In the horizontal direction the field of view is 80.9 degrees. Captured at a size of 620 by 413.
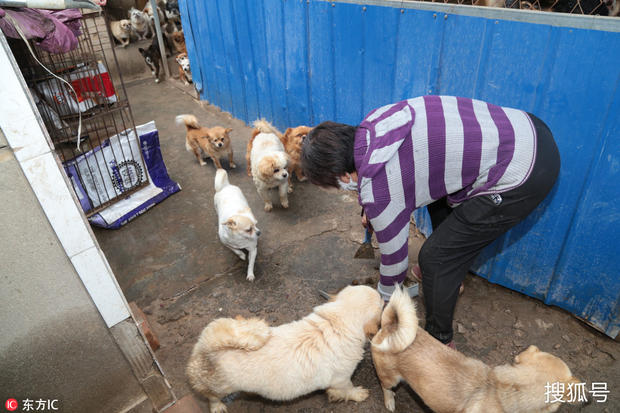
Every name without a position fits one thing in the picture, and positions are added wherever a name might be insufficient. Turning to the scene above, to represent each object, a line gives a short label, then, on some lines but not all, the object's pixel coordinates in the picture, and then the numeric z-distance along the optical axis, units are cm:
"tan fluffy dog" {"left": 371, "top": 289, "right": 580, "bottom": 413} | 173
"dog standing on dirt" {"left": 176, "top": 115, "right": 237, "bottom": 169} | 521
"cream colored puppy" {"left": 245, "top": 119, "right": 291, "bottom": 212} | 412
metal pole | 802
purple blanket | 266
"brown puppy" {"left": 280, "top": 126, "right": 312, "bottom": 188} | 469
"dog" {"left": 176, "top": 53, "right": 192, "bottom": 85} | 858
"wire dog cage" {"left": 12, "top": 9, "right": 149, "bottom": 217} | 414
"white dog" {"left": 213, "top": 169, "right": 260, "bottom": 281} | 328
